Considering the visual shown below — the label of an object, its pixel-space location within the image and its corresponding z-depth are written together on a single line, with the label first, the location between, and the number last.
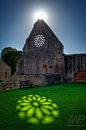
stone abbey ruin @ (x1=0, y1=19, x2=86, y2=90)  15.81
